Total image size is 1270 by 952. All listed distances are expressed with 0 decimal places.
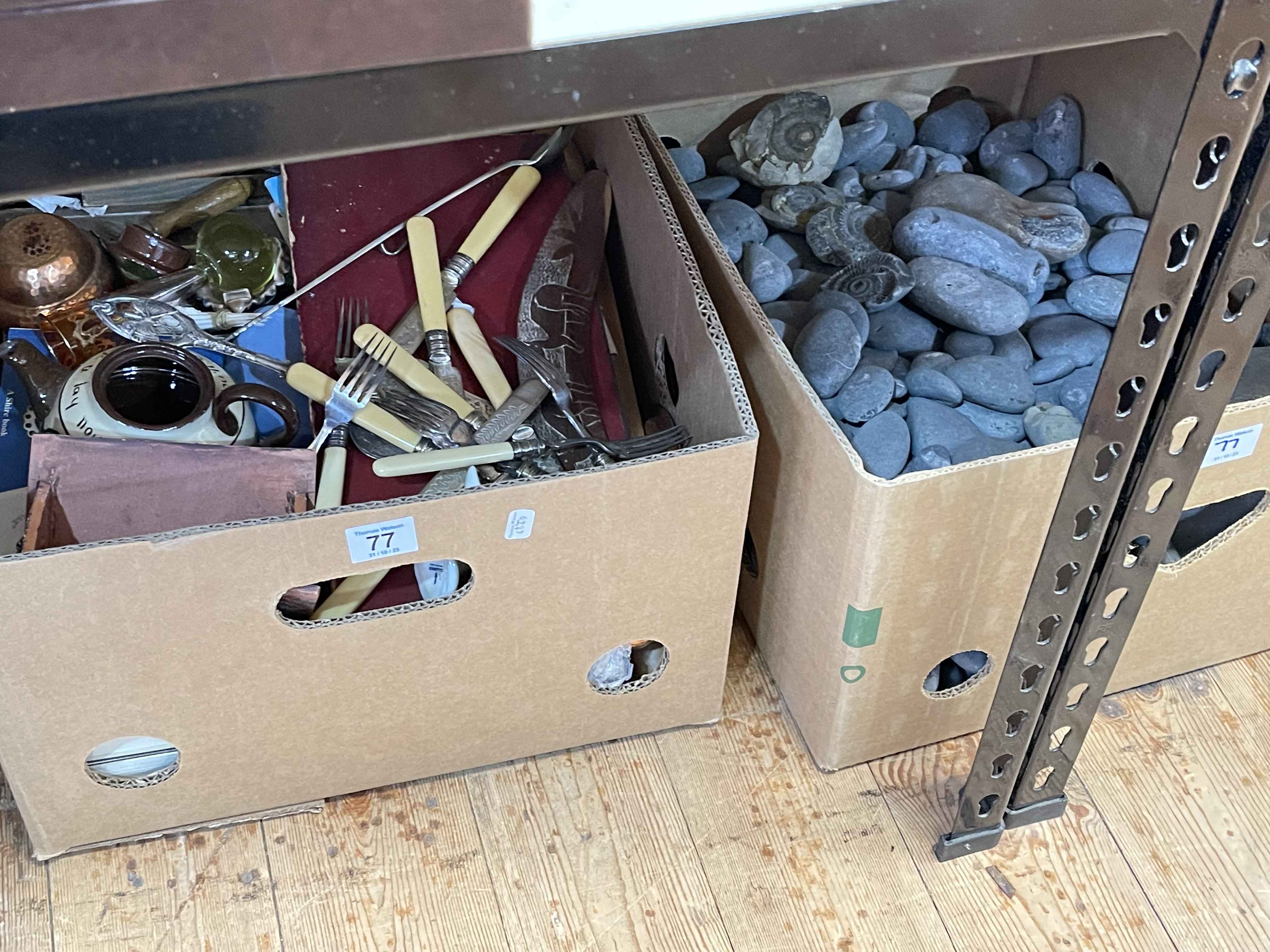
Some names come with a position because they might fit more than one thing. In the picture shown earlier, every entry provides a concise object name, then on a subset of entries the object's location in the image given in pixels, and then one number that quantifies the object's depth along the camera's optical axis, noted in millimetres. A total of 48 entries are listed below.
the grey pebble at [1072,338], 954
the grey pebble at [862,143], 1138
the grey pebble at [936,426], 883
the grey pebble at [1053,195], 1090
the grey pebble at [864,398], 897
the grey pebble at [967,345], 958
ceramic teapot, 857
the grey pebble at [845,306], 947
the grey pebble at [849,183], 1103
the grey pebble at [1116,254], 1015
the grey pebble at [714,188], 1101
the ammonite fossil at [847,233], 1025
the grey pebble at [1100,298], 981
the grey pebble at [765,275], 1006
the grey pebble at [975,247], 985
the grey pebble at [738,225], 1051
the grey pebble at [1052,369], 950
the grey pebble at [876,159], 1145
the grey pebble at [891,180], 1104
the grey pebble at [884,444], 873
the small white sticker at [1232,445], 825
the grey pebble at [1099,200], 1092
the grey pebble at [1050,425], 871
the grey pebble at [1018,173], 1109
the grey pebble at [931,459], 868
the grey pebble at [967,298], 952
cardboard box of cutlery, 741
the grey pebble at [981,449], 878
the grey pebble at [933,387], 911
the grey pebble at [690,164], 1129
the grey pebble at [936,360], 938
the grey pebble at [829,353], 903
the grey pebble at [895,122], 1168
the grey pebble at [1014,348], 953
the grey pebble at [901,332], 967
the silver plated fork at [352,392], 897
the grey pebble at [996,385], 911
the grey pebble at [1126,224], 1053
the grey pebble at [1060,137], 1140
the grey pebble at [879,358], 949
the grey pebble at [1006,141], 1139
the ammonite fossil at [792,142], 1076
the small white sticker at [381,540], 746
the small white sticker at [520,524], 772
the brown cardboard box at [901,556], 796
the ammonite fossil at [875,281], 969
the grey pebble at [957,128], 1157
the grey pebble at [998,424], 904
